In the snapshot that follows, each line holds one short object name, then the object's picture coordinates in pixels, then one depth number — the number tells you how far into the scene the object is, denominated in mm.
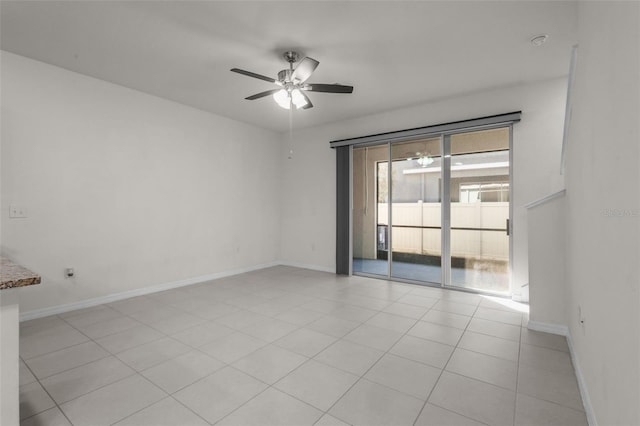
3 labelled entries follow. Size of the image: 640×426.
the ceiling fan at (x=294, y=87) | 2820
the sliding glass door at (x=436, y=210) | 4098
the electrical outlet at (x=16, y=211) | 3066
